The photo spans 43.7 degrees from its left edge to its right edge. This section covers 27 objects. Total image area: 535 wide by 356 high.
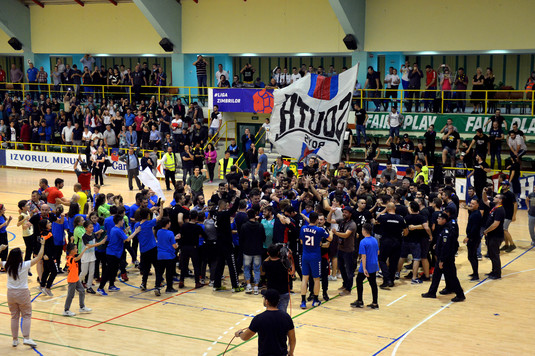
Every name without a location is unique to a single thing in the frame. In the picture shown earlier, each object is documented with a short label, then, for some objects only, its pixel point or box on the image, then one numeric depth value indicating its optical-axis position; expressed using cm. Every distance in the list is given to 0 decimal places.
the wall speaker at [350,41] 3097
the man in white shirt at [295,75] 3077
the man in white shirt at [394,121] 2786
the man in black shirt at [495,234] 1524
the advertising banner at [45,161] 3325
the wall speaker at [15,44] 4047
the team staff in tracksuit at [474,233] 1491
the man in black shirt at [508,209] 1773
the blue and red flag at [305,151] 1823
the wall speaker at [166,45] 3567
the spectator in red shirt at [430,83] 2916
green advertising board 2689
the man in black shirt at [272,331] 816
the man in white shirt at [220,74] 3256
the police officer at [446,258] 1355
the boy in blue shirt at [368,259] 1291
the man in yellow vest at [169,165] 2650
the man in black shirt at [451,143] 2606
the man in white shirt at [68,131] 3431
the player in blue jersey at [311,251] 1291
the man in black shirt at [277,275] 1091
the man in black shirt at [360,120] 2875
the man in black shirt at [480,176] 2291
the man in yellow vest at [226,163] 2617
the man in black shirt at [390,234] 1417
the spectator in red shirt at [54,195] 1769
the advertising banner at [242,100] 3000
